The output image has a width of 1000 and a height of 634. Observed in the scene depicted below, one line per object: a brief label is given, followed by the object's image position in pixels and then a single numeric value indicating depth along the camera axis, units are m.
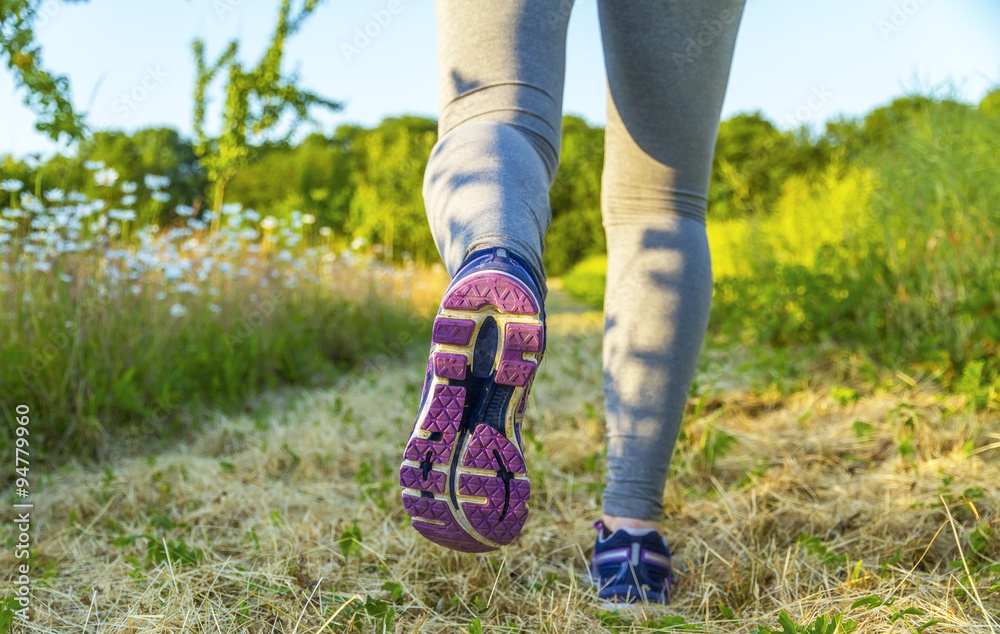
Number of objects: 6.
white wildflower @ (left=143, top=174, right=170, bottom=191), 3.08
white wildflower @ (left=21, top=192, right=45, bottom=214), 2.52
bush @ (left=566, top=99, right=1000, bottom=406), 2.52
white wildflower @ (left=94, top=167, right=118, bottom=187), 2.73
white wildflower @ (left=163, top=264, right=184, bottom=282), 2.80
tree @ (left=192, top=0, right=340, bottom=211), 6.02
